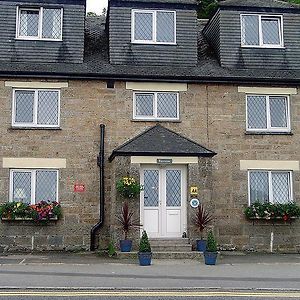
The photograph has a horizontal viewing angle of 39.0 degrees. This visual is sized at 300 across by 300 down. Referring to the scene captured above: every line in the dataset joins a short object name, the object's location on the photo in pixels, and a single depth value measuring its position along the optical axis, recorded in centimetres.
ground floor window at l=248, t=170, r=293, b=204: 1556
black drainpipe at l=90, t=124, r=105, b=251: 1486
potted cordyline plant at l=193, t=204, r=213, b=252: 1379
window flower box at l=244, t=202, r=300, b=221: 1510
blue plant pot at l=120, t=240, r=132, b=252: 1347
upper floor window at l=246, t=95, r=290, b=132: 1590
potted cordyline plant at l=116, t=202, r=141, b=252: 1349
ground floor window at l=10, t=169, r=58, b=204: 1493
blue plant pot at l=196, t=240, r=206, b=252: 1369
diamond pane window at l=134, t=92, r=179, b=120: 1560
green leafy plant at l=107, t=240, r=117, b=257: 1354
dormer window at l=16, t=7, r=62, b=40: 1597
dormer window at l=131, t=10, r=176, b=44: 1631
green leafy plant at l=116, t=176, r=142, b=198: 1381
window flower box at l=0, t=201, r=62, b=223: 1448
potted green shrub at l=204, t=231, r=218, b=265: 1210
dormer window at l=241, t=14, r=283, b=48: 1665
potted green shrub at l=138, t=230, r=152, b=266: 1193
